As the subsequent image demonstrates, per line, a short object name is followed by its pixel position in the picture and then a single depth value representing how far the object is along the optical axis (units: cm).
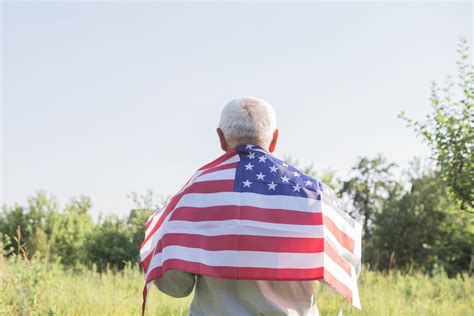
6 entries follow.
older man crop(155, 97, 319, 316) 322
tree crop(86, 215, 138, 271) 1259
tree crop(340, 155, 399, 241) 1462
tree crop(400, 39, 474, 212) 820
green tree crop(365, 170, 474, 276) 1355
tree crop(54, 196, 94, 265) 1377
